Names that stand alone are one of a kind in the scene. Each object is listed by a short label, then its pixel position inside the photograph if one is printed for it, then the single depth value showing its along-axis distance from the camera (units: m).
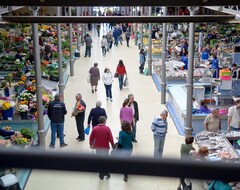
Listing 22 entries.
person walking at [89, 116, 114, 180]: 7.88
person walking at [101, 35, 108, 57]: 22.04
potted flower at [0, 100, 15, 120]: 10.41
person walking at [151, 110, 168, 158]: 8.57
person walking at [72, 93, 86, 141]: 10.04
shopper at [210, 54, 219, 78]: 15.38
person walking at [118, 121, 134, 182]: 7.66
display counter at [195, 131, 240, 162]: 8.02
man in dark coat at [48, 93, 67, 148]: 9.49
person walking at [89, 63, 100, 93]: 14.42
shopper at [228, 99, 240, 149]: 9.54
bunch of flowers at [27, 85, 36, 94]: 12.04
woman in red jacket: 14.98
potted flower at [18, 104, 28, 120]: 10.38
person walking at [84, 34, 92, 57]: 21.06
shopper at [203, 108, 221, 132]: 9.21
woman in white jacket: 13.71
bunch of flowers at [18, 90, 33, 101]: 10.98
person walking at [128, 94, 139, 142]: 9.88
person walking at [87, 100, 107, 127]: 9.48
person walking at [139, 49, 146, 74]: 17.73
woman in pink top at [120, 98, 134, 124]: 9.73
